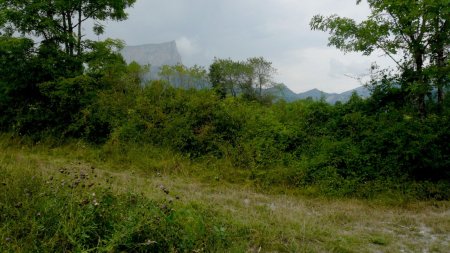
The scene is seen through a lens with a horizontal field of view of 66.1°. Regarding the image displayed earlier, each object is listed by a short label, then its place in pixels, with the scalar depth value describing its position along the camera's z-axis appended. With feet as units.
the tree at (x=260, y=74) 163.43
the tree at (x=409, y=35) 27.30
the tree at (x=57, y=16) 41.93
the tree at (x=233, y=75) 156.56
